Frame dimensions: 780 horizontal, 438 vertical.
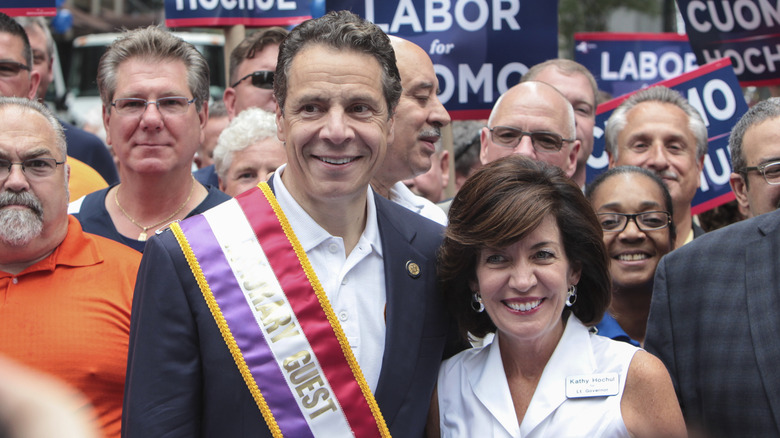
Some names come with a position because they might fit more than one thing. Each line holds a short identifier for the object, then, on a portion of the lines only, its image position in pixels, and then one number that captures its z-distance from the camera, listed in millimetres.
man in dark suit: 2568
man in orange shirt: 3074
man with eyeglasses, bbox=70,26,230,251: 3881
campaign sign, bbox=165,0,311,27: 5879
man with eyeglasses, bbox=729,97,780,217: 3572
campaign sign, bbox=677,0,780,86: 5688
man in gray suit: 2840
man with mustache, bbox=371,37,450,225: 3887
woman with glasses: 4035
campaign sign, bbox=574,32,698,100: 7512
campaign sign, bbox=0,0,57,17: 5117
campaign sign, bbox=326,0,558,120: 5199
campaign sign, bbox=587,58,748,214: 5480
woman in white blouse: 2758
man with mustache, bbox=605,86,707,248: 4625
